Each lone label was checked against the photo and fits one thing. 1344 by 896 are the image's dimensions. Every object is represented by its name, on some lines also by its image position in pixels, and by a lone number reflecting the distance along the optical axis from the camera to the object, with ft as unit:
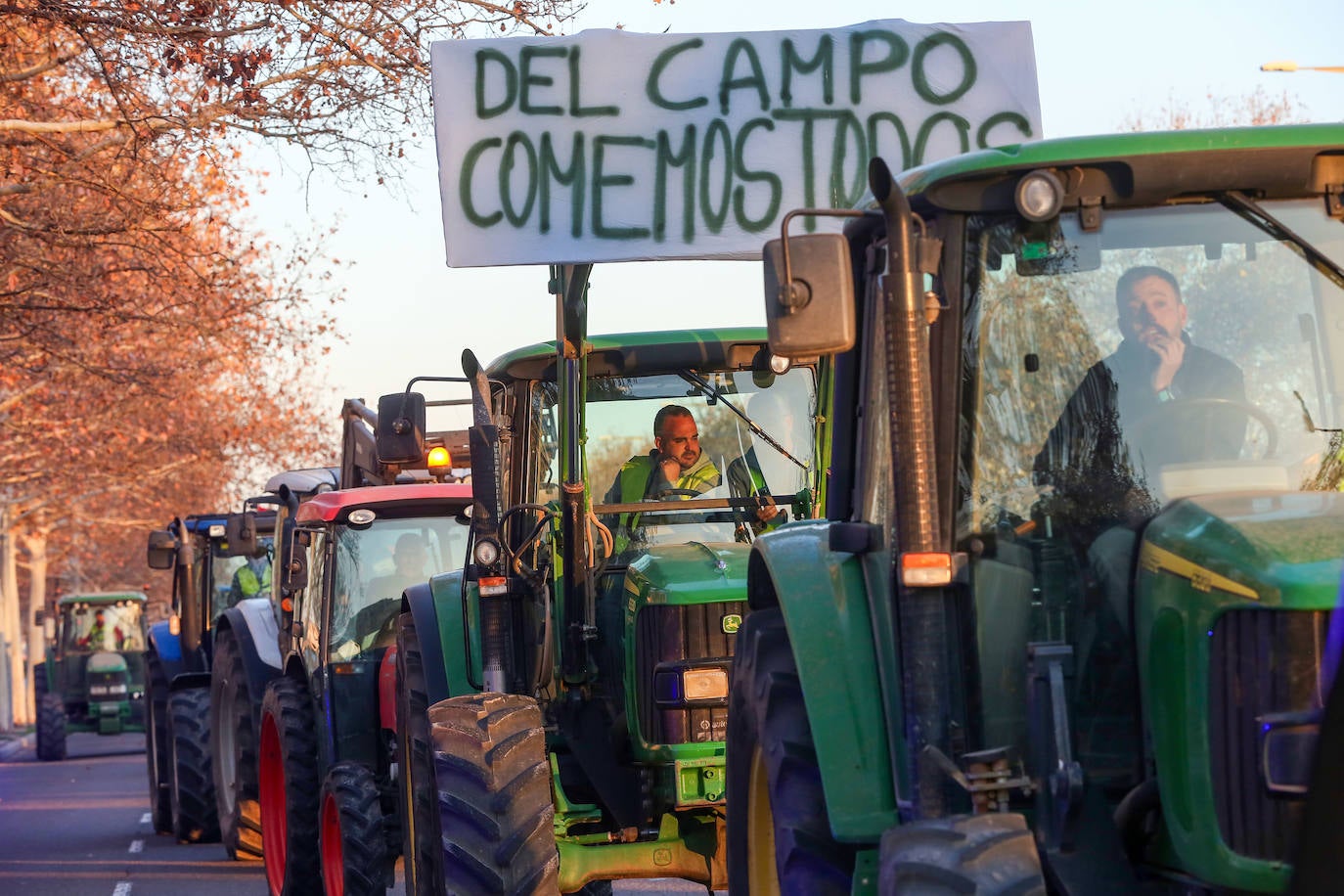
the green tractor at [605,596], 45.18
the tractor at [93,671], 190.54
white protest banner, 45.80
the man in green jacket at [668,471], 49.20
